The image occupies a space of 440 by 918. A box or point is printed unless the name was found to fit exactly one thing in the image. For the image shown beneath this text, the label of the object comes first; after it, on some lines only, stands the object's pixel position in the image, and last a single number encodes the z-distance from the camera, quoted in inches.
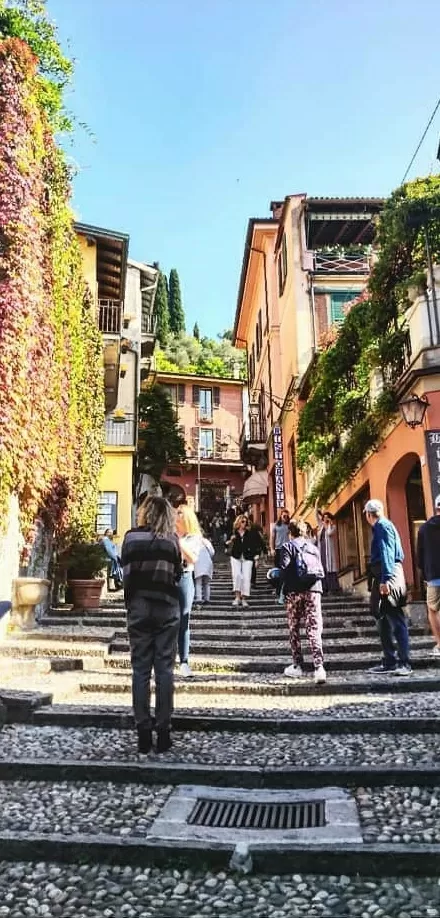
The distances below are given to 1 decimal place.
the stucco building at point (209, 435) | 1711.4
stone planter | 378.9
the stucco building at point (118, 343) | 784.3
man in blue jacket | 287.0
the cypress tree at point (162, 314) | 2343.8
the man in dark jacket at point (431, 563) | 288.4
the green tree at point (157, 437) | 1280.8
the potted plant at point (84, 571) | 486.9
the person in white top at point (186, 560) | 278.7
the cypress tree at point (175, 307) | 2618.1
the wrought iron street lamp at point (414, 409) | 406.9
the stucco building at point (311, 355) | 425.4
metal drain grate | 140.4
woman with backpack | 280.8
